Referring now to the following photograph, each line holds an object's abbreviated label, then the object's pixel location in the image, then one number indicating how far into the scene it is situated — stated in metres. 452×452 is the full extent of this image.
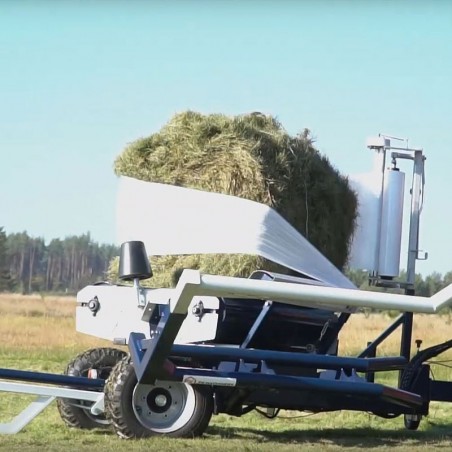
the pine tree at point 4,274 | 133.12
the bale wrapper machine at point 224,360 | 16.94
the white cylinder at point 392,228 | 19.41
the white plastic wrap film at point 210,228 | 17.95
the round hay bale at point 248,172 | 18.37
